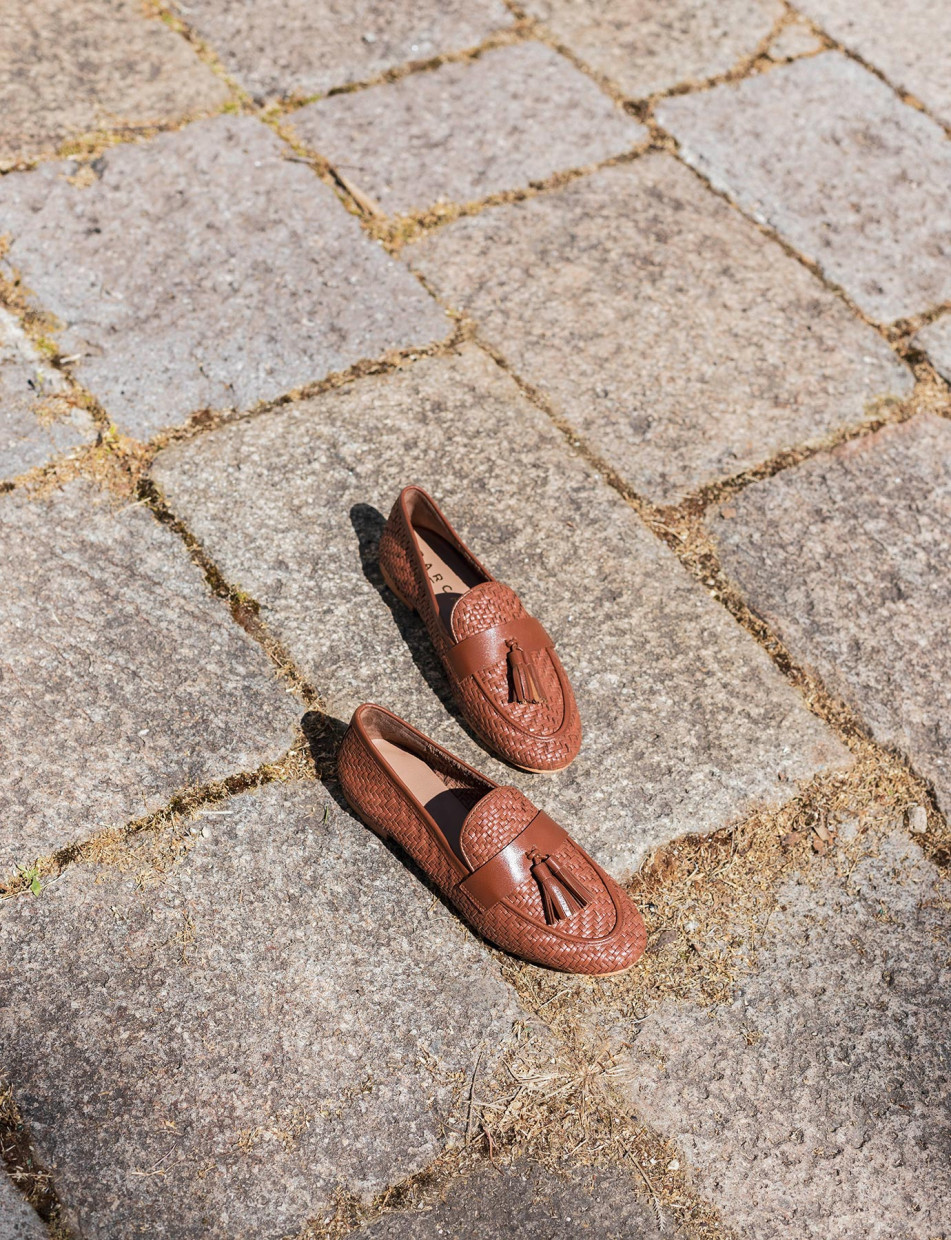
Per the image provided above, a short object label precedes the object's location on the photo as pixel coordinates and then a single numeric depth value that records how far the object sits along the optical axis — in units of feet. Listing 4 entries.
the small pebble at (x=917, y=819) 7.59
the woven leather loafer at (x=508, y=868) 6.47
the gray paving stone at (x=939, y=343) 10.34
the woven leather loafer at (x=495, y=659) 7.22
